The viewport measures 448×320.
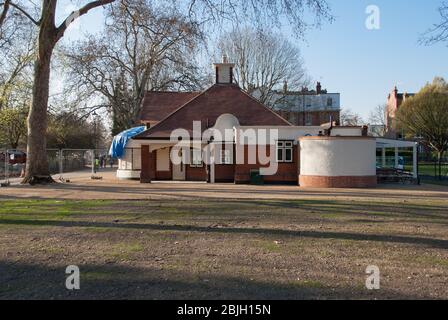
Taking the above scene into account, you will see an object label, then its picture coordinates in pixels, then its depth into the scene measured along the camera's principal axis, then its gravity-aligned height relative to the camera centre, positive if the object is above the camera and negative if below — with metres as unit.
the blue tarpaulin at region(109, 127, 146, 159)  34.25 +1.43
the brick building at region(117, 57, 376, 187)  26.28 +0.93
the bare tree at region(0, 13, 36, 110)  41.03 +7.91
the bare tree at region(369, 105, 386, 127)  92.57 +8.37
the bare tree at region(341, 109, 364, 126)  86.84 +8.13
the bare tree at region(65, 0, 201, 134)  42.28 +8.83
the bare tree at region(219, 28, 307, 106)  55.06 +11.20
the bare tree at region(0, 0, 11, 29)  21.73 +7.53
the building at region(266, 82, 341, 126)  82.38 +9.84
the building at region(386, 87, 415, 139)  89.06 +12.28
